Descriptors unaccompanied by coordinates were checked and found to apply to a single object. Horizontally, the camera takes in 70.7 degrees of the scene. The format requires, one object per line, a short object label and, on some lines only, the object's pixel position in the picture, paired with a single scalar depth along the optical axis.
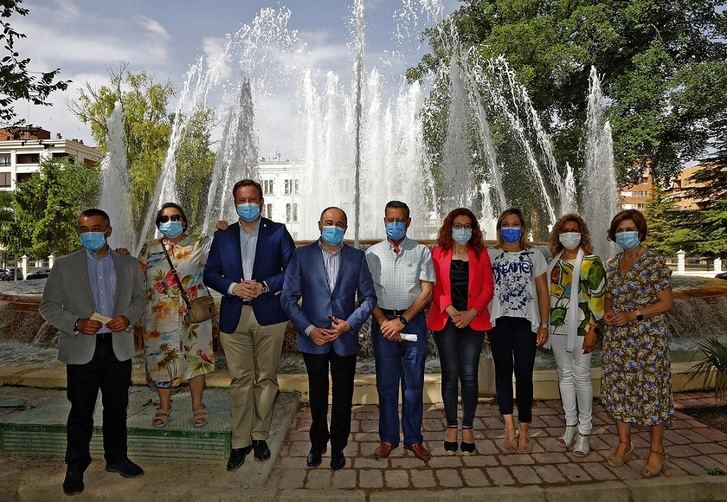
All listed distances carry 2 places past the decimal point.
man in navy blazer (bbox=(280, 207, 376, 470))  3.89
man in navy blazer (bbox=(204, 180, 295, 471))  3.93
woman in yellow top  4.12
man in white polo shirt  4.06
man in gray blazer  3.62
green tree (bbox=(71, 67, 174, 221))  28.64
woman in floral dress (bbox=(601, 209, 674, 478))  3.85
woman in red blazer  4.15
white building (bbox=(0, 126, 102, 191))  60.72
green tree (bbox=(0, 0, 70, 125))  7.12
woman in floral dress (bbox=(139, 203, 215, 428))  4.40
